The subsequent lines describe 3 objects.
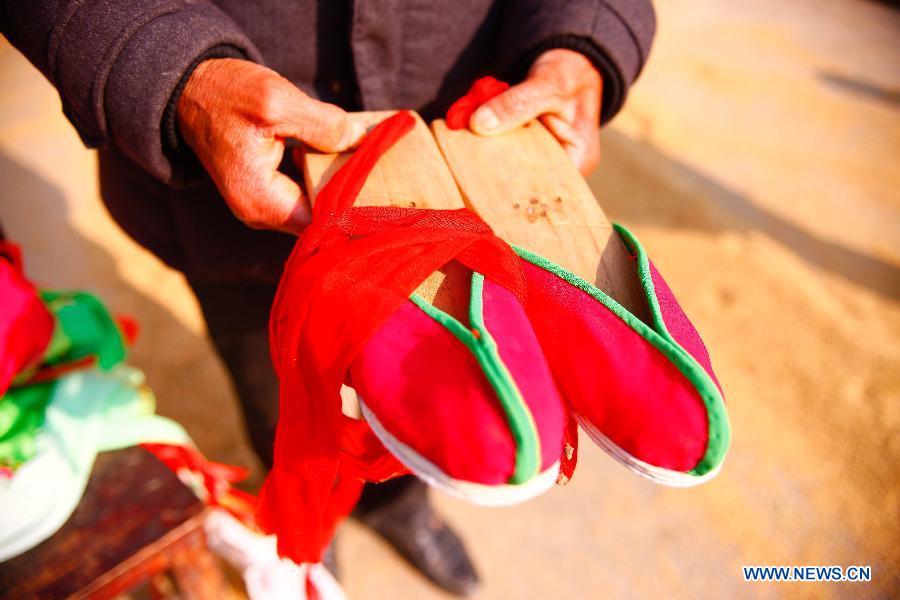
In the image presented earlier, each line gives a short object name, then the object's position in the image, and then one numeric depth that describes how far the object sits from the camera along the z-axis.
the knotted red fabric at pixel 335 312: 0.50
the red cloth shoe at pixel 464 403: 0.42
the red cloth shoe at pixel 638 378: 0.45
